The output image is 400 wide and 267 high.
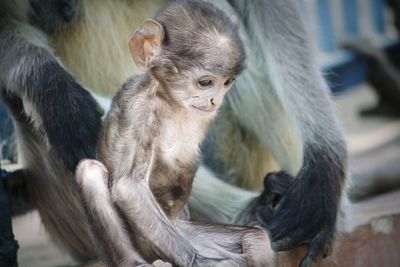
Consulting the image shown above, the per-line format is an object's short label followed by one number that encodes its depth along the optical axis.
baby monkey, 5.23
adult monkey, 6.90
